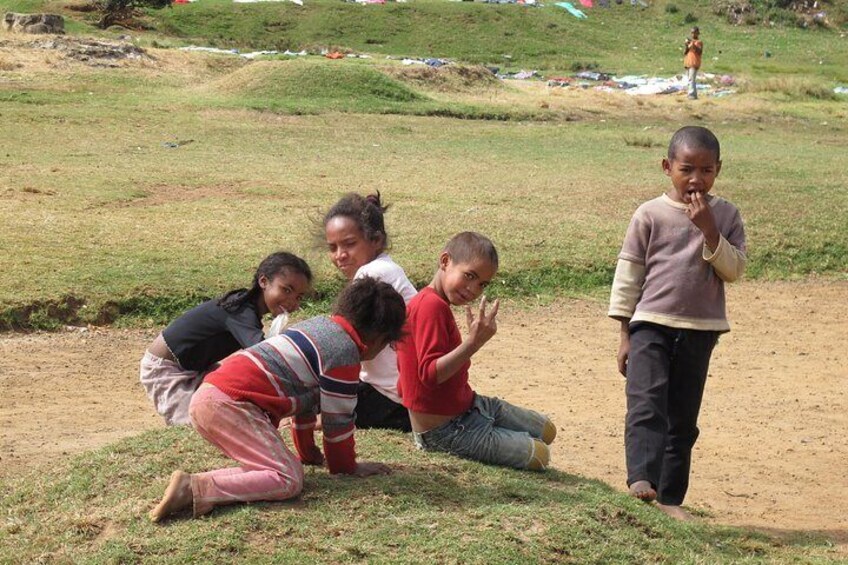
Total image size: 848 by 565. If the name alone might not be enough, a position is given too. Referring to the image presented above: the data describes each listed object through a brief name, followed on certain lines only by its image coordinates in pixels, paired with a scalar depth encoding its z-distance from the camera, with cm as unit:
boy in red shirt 469
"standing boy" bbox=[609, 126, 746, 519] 495
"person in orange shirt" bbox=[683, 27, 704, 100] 2414
